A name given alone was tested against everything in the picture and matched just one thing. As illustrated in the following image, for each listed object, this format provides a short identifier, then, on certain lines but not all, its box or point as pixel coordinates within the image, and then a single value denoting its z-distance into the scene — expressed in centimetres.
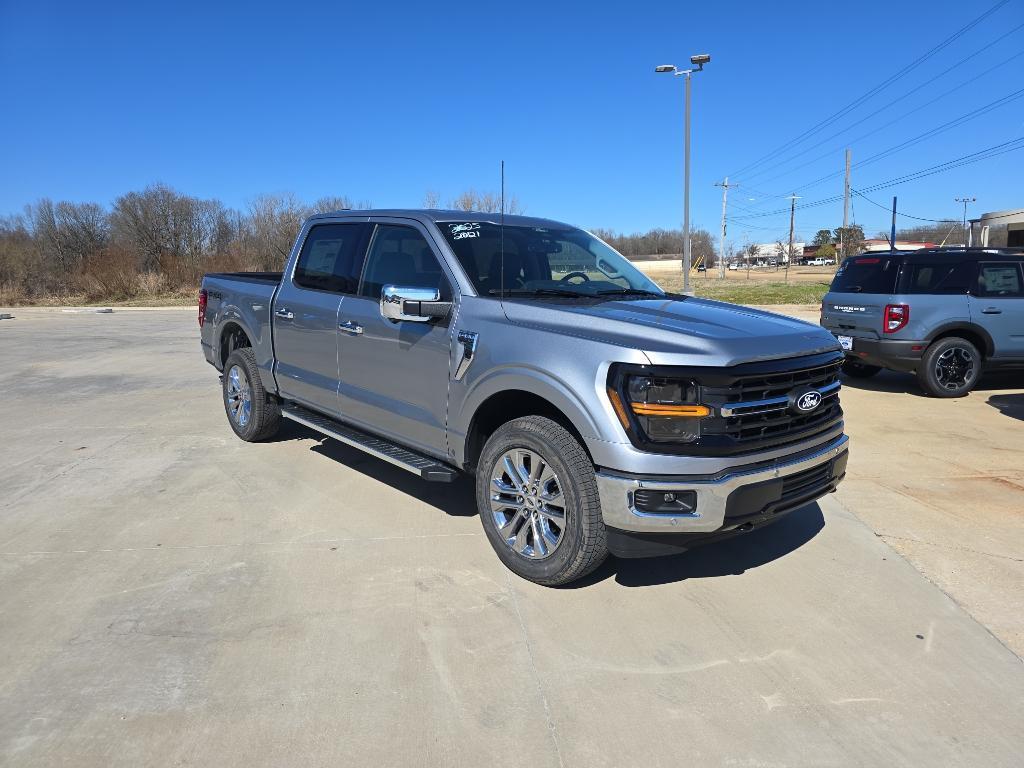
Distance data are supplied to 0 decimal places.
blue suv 862
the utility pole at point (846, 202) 4753
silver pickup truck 324
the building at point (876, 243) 7997
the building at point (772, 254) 13318
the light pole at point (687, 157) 2217
